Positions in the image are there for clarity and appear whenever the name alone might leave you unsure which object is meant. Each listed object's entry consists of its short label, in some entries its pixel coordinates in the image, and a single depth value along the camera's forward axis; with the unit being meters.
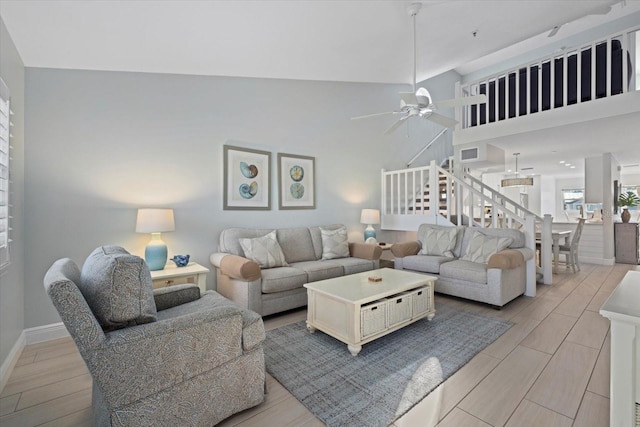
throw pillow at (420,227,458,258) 4.17
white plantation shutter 2.04
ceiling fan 2.76
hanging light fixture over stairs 6.70
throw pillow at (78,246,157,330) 1.36
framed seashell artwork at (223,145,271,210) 3.76
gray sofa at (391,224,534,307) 3.31
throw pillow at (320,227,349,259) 4.16
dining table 5.10
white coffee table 2.36
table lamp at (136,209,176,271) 2.86
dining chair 5.14
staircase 4.01
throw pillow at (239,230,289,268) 3.42
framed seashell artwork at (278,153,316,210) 4.29
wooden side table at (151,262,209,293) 2.72
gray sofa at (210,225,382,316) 3.02
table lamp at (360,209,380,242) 5.04
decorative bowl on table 3.05
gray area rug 1.73
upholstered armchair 1.27
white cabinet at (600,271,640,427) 0.95
